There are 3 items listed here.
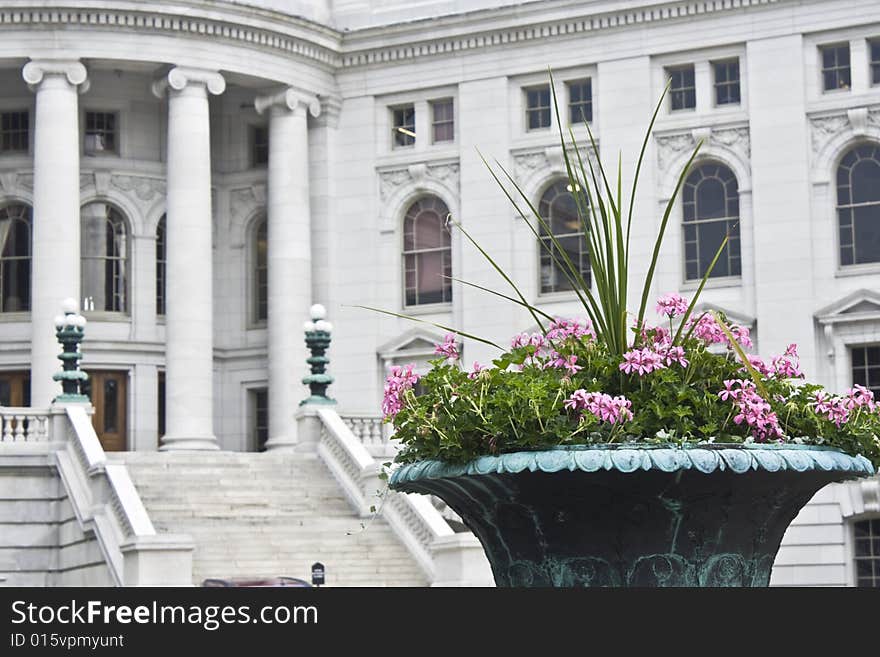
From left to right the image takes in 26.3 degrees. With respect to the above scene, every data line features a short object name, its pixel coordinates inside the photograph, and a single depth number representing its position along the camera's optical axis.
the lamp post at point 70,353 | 40.66
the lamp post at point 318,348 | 41.84
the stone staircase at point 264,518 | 34.72
